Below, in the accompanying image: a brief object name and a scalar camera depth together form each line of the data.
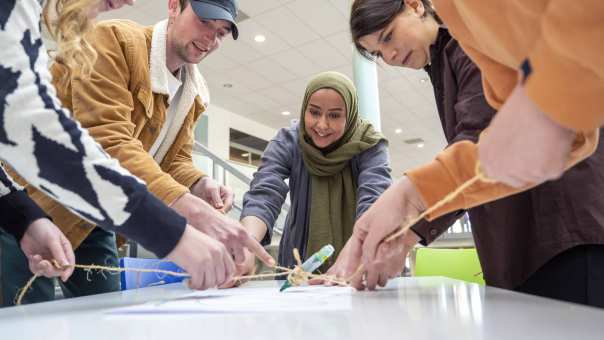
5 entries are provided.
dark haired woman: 0.72
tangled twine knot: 0.87
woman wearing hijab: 1.58
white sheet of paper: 0.66
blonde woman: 0.54
